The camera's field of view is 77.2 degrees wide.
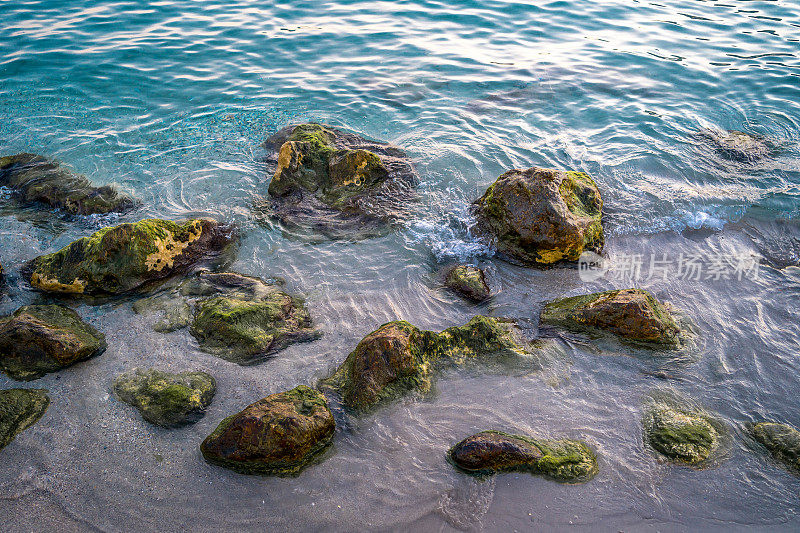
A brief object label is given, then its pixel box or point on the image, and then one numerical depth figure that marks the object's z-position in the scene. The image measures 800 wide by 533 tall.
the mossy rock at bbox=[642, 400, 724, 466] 4.27
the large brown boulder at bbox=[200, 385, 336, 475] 4.03
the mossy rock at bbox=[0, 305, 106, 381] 4.86
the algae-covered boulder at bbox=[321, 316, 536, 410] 4.68
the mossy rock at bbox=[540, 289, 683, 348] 5.29
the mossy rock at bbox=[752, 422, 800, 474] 4.27
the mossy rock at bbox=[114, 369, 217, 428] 4.50
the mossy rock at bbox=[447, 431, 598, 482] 4.05
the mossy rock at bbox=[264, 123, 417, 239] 7.36
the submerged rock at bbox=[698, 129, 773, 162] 9.14
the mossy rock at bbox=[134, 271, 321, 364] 5.19
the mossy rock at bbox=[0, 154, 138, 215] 7.59
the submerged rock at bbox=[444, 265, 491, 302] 5.96
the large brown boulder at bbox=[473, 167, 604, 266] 6.45
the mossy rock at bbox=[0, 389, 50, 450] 4.31
